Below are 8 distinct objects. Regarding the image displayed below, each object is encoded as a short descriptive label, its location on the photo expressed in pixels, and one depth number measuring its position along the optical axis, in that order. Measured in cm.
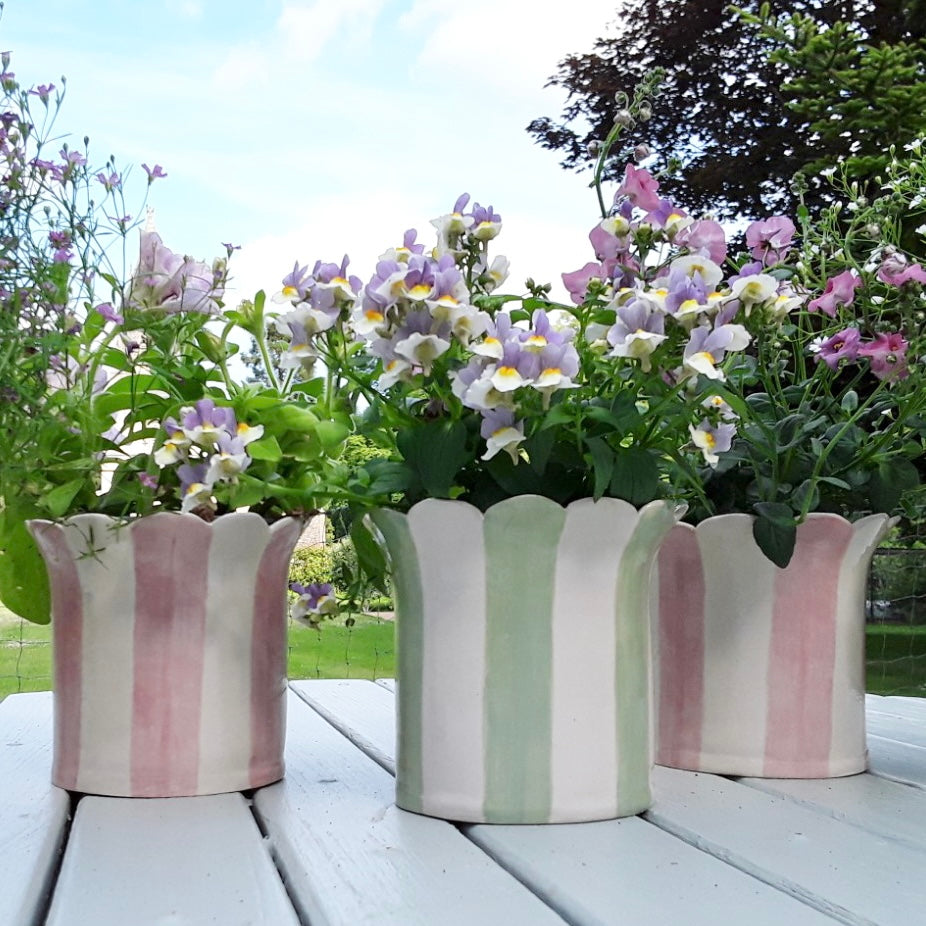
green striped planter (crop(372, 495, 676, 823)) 59
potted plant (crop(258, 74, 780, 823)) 56
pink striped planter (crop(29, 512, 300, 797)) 64
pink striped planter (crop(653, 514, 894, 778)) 73
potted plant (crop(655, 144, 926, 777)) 73
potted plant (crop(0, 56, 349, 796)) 64
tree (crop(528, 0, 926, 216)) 475
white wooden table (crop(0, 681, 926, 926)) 46
